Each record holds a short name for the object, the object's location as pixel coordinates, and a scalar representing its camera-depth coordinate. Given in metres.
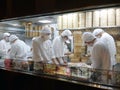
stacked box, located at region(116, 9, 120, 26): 2.86
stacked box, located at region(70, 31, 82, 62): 3.47
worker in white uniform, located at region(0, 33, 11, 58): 4.40
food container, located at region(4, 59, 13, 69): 3.99
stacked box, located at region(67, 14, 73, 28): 3.31
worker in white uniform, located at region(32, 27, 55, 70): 3.73
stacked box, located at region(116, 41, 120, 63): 3.05
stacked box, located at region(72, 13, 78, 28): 3.30
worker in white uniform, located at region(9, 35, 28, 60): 4.16
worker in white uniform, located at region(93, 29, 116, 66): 3.11
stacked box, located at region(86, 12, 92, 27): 3.45
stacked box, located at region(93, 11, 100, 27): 3.33
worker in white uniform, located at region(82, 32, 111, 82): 2.98
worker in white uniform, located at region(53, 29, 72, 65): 3.86
